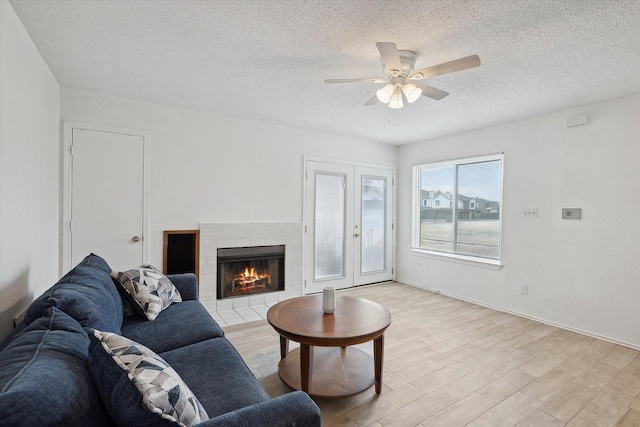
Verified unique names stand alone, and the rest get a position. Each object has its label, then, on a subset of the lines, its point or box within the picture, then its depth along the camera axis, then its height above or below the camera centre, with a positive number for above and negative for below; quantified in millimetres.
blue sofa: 804 -549
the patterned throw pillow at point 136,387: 907 -551
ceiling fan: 2025 +971
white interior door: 3234 +119
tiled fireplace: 3922 -649
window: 4426 +50
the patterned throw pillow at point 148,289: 2291 -620
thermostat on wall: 3500 +7
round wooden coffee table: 2076 -862
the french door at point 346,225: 4809 -239
